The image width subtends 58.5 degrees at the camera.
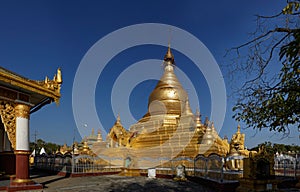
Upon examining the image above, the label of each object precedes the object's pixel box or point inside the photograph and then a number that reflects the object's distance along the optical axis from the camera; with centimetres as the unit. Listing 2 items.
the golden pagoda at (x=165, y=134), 2148
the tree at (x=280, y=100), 466
